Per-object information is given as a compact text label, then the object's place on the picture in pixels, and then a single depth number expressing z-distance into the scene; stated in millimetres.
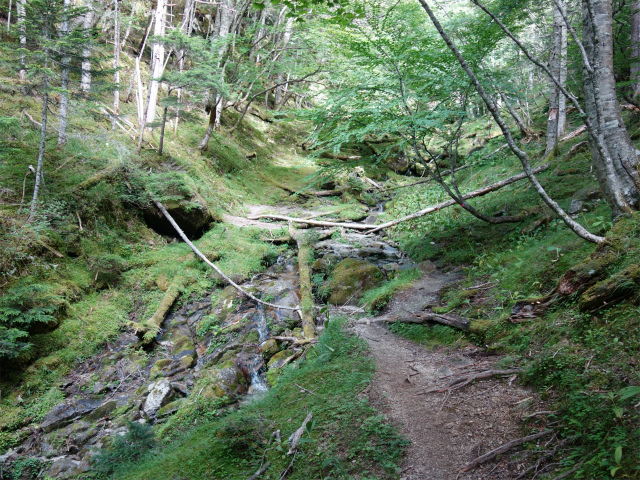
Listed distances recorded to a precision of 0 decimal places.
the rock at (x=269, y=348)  6941
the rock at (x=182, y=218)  11516
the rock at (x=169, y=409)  5832
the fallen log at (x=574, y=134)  11320
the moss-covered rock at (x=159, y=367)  6918
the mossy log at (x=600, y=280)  3400
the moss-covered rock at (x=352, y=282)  8242
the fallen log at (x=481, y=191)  8932
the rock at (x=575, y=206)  6441
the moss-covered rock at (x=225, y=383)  5852
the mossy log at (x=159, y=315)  7852
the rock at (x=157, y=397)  6008
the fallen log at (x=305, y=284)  7207
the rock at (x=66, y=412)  5875
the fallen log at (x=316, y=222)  12594
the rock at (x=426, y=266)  8223
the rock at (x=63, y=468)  4875
